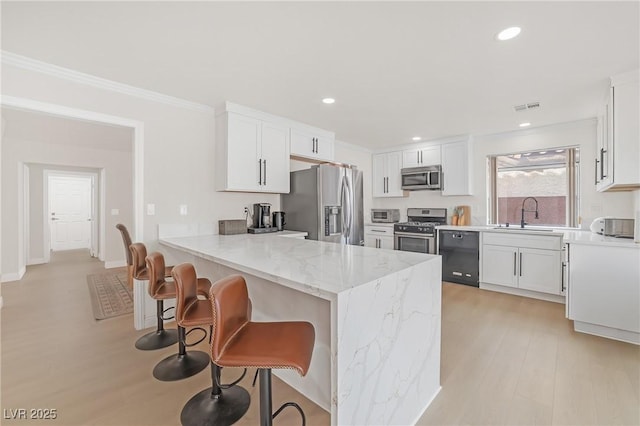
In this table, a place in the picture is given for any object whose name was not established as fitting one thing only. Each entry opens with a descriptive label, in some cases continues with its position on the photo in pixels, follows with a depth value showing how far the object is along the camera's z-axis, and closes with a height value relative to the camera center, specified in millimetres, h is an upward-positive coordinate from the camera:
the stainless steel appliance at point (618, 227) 2748 -144
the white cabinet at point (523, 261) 3424 -643
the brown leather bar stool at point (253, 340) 1100 -574
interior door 7332 -14
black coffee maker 3586 -51
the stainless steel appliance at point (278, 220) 3754 -108
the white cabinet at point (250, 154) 3166 +714
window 3877 +408
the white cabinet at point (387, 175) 5258 +744
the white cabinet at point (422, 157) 4766 +1000
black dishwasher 4078 -664
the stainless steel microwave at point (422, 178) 4688 +613
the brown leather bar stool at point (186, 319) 1592 -617
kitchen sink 3628 -221
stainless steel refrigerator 3525 +119
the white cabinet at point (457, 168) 4445 +734
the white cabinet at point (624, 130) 2338 +716
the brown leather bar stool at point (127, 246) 2797 -393
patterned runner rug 3228 -1153
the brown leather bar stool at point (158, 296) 2064 -621
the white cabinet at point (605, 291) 2410 -713
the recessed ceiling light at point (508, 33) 1807 +1205
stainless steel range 4461 -308
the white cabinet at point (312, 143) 3851 +1016
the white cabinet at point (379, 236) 4984 -438
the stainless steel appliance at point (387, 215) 5434 -52
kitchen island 1138 -568
